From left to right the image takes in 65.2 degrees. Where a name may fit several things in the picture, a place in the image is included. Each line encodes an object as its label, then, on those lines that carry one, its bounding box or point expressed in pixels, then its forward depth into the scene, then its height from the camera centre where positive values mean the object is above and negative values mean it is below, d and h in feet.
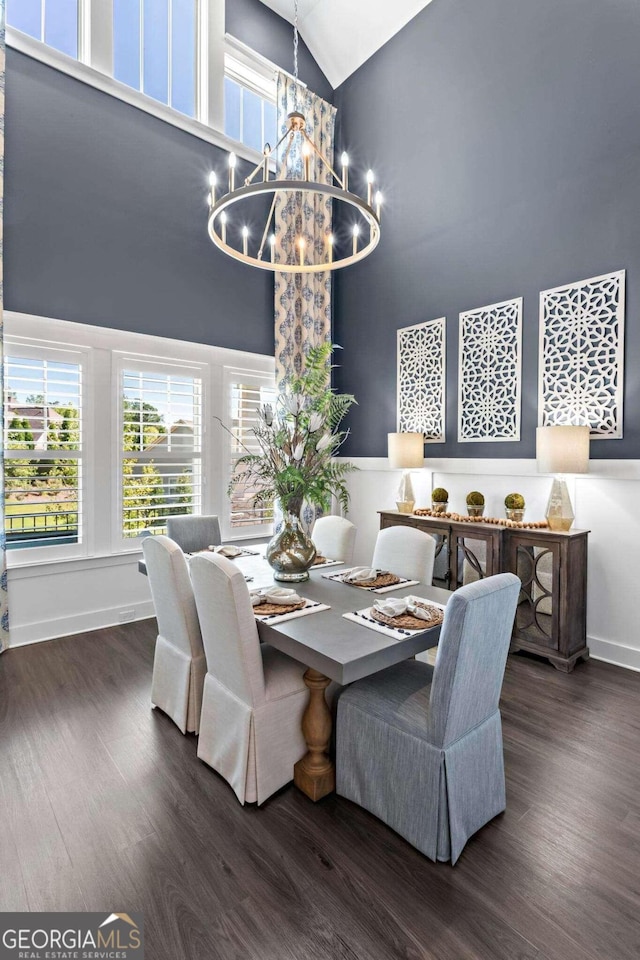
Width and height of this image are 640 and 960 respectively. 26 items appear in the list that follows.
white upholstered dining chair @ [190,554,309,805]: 6.18 -3.02
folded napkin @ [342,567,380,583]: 8.46 -1.80
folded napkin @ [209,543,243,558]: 10.41 -1.70
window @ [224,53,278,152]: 16.03 +12.09
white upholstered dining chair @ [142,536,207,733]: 7.62 -2.66
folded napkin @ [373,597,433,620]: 6.54 -1.83
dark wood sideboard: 10.53 -2.30
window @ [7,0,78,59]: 11.93 +11.01
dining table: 5.52 -2.01
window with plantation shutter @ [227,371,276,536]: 15.69 +1.24
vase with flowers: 8.04 +0.19
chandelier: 7.49 +7.05
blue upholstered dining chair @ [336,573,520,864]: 5.25 -3.08
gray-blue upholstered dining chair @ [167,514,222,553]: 11.48 -1.43
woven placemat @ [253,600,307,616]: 6.83 -1.91
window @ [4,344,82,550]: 11.72 +0.53
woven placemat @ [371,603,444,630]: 6.26 -1.92
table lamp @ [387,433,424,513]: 14.16 +0.40
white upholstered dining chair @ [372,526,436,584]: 9.00 -1.51
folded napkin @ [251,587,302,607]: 7.14 -1.83
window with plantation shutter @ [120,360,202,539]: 13.55 +0.72
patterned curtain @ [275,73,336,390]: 16.33 +7.42
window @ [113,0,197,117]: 13.69 +12.01
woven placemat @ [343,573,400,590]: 8.25 -1.85
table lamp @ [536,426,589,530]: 10.46 +0.29
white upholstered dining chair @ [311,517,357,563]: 10.98 -1.50
